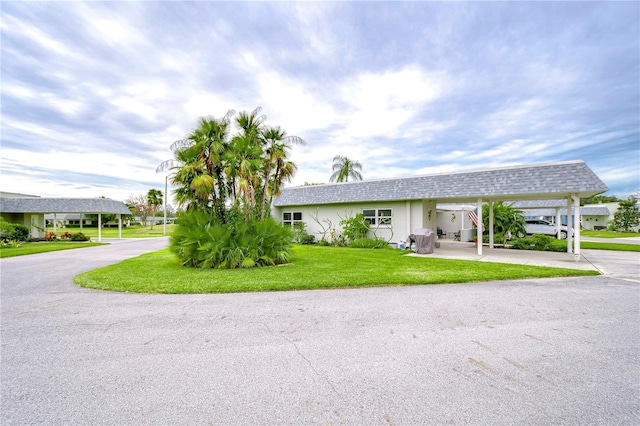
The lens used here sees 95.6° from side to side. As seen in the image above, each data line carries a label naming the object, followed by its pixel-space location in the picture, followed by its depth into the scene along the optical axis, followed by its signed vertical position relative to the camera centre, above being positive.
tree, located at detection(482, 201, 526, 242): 18.70 -0.44
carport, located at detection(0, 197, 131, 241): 25.54 +0.98
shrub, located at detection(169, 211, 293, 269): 9.71 -0.88
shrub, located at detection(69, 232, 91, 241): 26.02 -1.75
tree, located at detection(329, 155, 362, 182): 32.19 +5.26
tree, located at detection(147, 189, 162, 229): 53.80 +3.41
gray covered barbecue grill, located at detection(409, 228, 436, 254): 14.27 -1.29
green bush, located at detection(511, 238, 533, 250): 16.39 -1.76
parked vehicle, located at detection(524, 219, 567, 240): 24.80 -1.24
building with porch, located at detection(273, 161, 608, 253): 11.65 +1.04
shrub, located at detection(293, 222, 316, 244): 19.75 -1.31
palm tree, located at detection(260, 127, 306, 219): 11.74 +2.23
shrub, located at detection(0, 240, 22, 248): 19.58 -1.76
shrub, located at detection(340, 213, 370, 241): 17.48 -0.76
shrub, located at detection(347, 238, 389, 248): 16.61 -1.60
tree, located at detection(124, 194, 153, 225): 54.94 +2.16
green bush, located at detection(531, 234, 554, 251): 15.88 -1.62
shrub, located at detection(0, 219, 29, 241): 21.64 -1.05
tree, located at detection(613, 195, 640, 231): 34.75 -0.33
